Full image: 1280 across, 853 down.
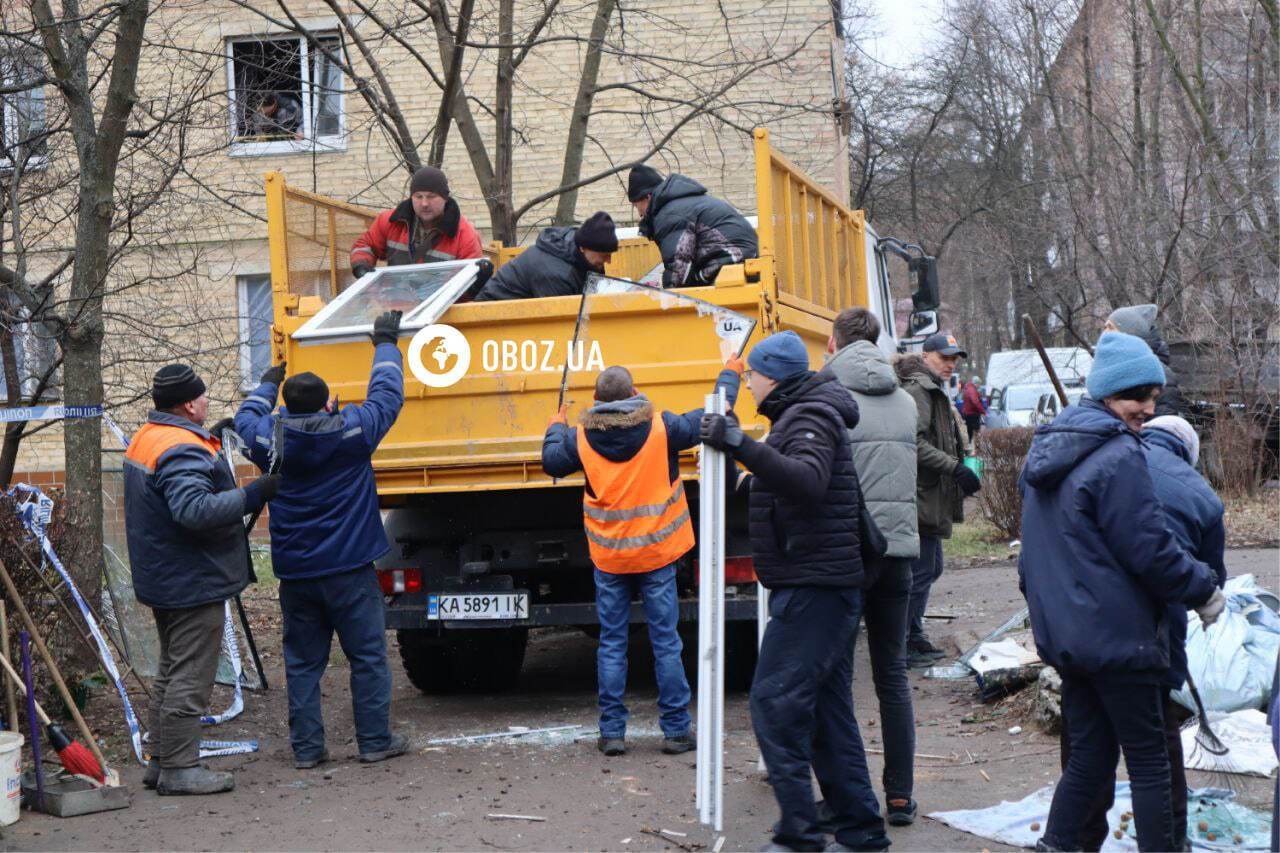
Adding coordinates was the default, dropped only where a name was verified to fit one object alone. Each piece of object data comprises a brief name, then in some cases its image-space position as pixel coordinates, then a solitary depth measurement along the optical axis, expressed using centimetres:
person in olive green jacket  762
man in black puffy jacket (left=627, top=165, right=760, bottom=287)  723
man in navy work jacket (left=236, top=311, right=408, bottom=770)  632
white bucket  535
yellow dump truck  686
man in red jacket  776
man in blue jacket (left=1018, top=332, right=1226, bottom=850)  405
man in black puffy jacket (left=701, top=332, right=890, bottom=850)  465
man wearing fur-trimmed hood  640
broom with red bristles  578
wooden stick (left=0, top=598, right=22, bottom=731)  575
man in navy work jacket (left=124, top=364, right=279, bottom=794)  592
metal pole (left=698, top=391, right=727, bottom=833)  489
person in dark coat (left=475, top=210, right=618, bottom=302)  718
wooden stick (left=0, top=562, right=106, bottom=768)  580
